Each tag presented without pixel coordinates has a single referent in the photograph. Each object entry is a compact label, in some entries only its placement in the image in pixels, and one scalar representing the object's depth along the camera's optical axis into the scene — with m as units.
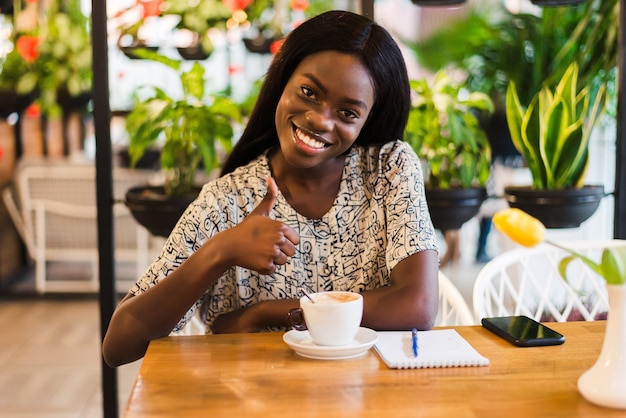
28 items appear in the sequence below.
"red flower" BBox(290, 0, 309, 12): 3.64
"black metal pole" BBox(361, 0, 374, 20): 2.09
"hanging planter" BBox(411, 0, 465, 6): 2.52
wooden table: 0.98
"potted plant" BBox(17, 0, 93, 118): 4.62
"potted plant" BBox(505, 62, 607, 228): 2.32
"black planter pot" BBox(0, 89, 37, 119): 4.61
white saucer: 1.16
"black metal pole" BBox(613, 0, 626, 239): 2.29
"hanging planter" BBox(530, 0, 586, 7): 2.46
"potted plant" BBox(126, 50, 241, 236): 2.34
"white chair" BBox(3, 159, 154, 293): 4.34
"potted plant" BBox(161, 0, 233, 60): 3.03
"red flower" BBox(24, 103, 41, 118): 4.98
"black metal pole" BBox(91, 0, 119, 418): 2.09
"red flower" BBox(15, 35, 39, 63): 4.41
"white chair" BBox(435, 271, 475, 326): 1.63
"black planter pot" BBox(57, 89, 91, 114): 4.87
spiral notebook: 1.14
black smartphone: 1.24
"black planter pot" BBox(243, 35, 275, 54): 4.07
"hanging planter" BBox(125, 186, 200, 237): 2.29
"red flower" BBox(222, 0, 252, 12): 3.09
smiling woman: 1.38
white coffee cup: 1.16
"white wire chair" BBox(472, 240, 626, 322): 1.65
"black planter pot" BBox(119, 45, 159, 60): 2.71
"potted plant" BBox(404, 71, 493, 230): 2.42
